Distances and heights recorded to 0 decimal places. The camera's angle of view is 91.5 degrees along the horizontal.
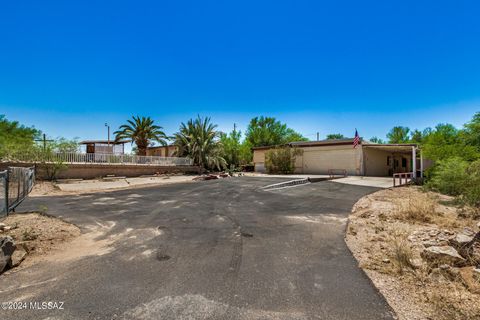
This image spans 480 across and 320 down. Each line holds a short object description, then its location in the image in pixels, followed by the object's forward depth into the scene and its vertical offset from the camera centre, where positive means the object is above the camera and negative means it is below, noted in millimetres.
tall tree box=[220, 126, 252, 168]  32812 +1096
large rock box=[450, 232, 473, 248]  4621 -1642
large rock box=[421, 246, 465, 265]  3938 -1672
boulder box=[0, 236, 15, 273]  3668 -1488
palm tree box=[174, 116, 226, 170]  26938 +1837
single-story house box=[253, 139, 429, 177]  24859 +94
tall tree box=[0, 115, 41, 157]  15430 +1795
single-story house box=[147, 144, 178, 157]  34281 +1507
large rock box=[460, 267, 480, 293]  3180 -1773
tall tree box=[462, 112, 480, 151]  13141 +1547
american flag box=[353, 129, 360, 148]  23203 +1884
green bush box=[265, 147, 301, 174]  27328 +47
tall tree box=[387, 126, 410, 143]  54812 +5628
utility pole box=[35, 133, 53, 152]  16256 +1147
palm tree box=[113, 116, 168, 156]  26500 +3208
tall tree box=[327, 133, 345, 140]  66625 +6633
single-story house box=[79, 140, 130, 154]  23094 +1294
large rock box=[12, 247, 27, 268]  3901 -1656
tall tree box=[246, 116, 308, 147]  45375 +5397
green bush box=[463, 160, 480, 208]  8203 -1067
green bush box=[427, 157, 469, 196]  9706 -884
